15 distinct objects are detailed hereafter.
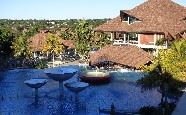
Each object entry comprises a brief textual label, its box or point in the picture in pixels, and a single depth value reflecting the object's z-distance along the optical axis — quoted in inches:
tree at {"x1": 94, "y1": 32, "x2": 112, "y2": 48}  2052.2
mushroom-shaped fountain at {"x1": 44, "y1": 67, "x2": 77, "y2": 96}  967.6
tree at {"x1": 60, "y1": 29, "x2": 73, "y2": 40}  2603.3
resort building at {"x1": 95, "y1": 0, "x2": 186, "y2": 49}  1606.8
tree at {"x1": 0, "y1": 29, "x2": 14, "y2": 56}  1687.6
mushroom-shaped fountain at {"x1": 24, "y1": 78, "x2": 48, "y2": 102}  943.7
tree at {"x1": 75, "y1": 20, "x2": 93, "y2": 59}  1913.1
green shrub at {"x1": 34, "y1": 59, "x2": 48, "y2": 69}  1574.4
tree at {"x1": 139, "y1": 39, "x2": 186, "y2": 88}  826.8
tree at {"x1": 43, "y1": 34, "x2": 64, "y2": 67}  1927.9
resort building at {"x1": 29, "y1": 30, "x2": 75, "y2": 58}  2145.7
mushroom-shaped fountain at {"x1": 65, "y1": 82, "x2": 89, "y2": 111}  920.3
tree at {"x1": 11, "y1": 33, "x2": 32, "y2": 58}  1775.3
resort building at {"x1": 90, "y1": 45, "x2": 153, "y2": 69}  1315.2
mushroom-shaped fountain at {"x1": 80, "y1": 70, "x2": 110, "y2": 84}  1146.7
